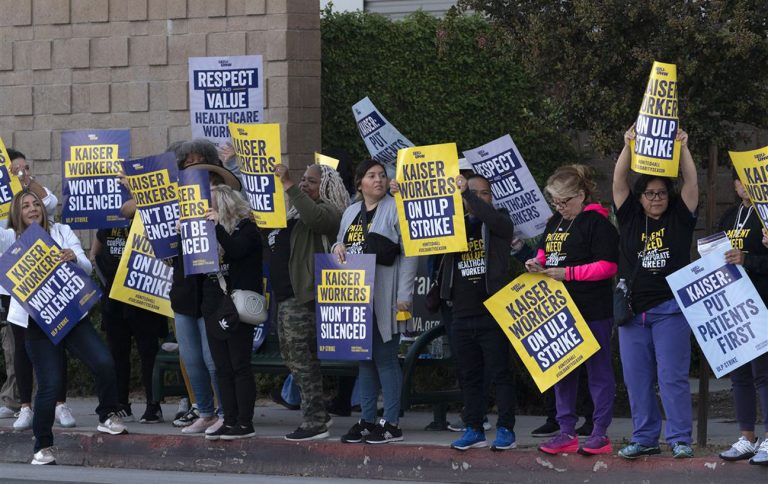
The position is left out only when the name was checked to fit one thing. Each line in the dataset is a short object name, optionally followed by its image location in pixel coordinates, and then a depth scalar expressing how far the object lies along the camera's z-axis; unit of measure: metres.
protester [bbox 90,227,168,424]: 21.08
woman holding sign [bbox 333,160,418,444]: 18.25
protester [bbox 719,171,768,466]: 15.91
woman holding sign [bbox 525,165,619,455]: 16.80
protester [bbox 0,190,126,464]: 18.53
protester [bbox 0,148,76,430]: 20.28
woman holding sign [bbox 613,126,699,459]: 16.11
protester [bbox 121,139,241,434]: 19.19
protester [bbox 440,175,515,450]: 17.44
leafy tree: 21.80
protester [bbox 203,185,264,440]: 18.61
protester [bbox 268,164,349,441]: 18.67
